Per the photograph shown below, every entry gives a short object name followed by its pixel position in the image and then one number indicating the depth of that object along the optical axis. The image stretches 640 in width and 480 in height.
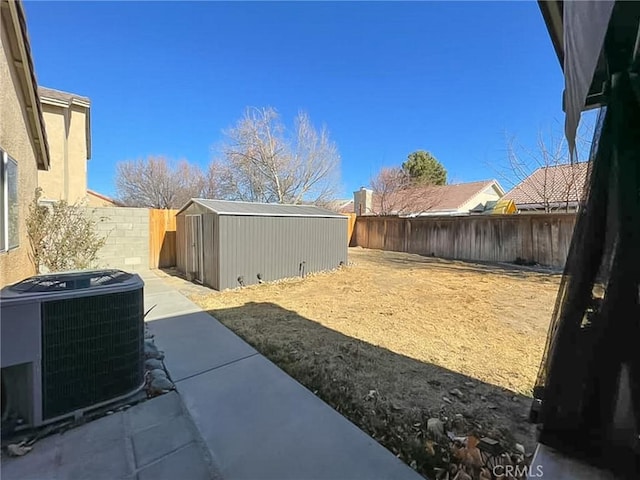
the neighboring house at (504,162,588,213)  11.70
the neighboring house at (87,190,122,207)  21.29
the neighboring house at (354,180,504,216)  21.41
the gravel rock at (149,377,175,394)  2.75
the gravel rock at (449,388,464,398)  2.72
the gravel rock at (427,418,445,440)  2.18
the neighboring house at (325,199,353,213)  22.86
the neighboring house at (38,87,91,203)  9.93
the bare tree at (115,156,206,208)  23.56
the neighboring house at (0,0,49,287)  3.68
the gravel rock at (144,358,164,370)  3.12
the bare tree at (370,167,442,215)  21.38
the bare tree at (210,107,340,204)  19.28
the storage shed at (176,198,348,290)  7.29
